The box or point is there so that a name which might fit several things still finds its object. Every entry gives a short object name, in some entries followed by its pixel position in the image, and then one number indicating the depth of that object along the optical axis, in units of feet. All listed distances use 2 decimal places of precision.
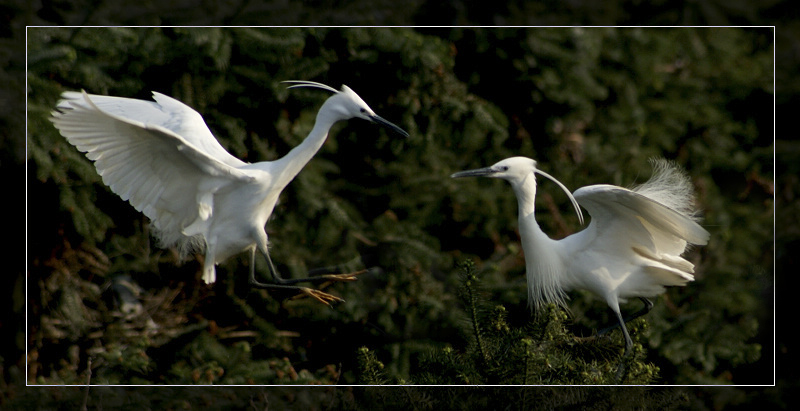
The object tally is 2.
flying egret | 59.98
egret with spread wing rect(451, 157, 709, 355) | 60.68
